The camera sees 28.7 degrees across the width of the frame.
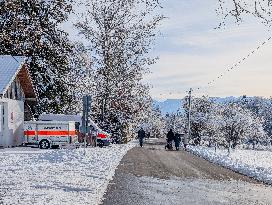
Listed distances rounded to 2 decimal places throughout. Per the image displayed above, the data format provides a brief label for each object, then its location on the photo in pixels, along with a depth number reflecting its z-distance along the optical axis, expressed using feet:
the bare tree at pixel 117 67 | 152.35
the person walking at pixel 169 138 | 150.00
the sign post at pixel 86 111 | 85.15
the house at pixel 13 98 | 117.69
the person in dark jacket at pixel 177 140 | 152.35
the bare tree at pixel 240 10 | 22.56
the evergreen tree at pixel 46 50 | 154.30
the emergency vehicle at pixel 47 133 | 125.08
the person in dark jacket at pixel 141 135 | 166.11
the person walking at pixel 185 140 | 167.75
